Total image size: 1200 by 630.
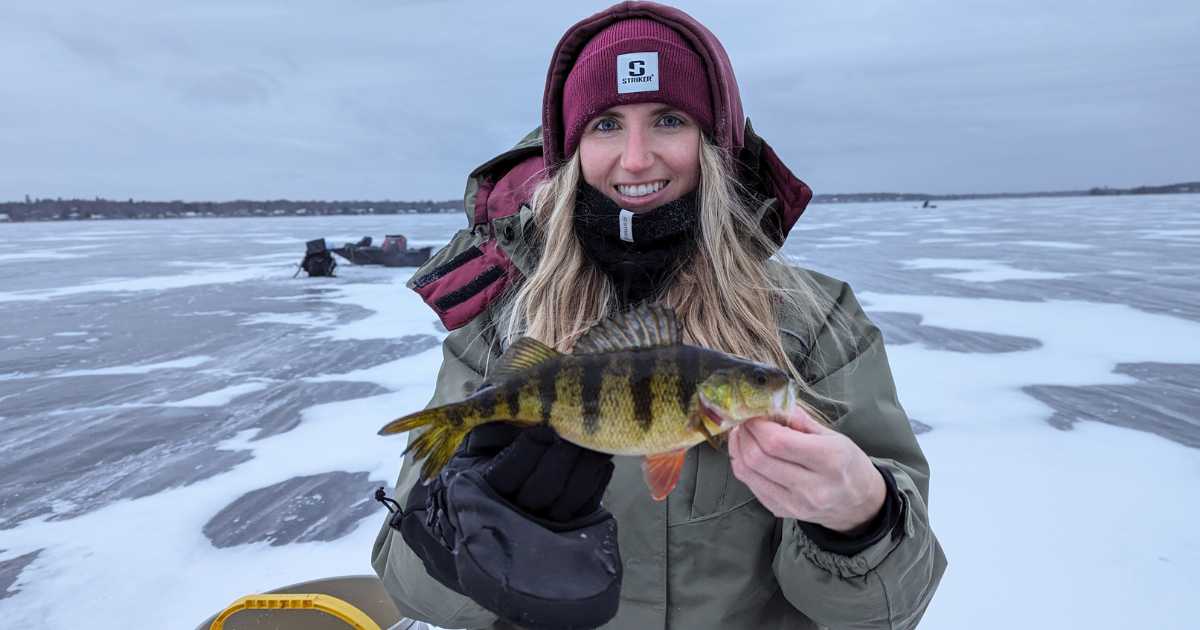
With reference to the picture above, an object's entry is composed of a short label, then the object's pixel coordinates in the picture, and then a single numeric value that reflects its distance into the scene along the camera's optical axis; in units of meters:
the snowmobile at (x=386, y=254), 15.68
